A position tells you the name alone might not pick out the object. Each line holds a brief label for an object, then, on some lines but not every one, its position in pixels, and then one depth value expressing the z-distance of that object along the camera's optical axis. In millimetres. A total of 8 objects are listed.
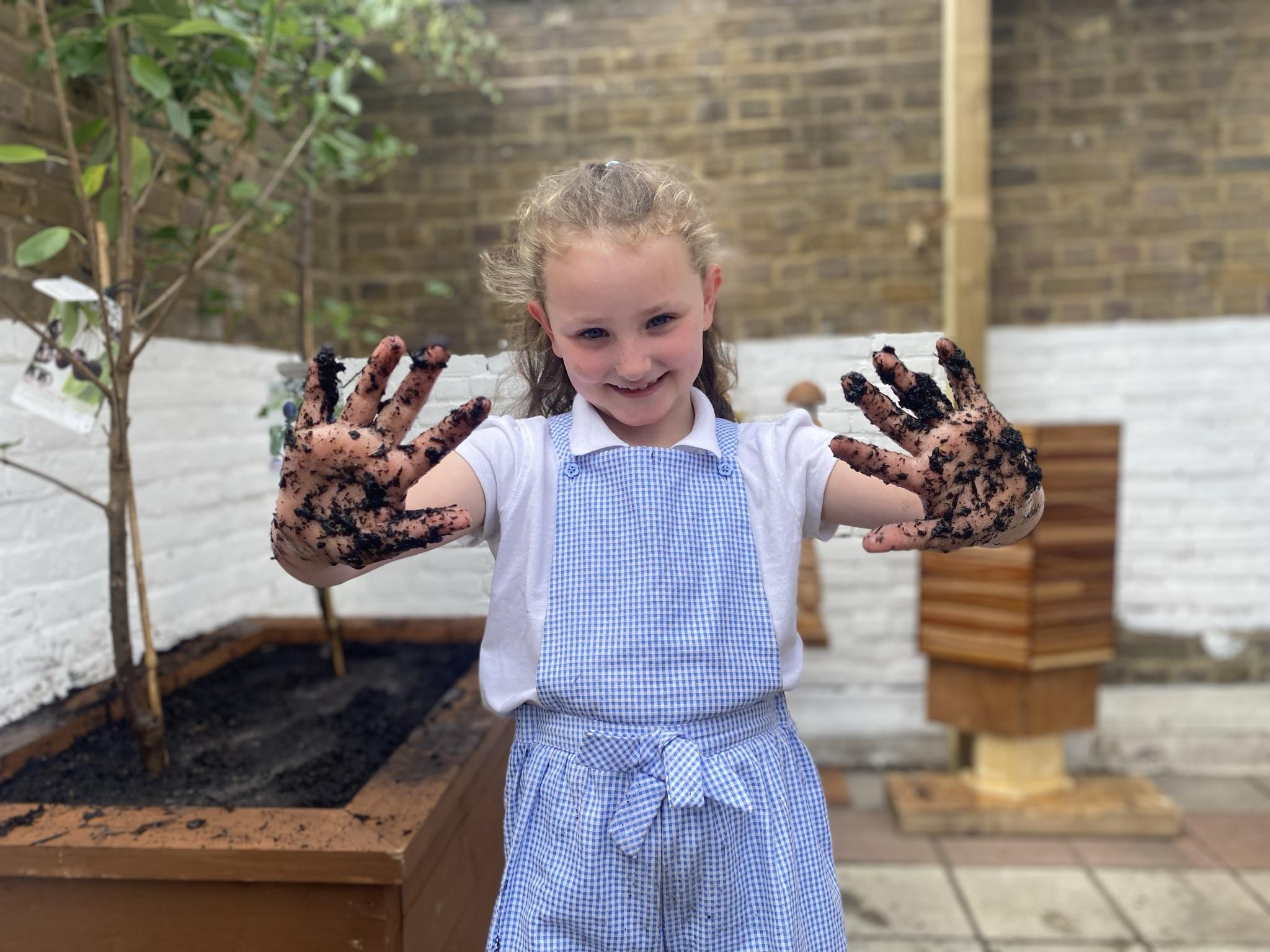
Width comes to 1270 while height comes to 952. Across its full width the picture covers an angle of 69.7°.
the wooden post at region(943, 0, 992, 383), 2705
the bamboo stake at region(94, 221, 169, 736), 1516
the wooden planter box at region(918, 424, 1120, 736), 2592
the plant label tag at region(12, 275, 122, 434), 1499
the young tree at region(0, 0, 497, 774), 1479
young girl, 967
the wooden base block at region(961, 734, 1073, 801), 2797
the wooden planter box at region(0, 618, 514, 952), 1228
